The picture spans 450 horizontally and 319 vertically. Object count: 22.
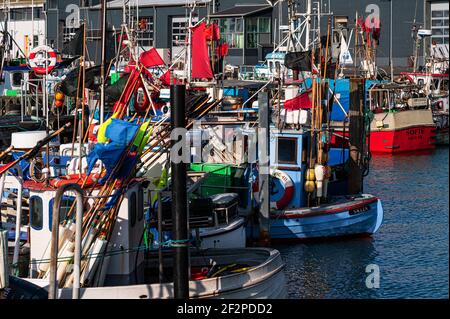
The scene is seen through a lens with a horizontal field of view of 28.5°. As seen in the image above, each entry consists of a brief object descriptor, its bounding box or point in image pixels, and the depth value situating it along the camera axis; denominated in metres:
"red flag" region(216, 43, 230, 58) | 41.25
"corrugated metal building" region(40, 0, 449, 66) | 58.72
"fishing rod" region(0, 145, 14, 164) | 13.69
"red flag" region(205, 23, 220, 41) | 38.50
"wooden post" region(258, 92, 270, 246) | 20.78
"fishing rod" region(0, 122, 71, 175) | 13.22
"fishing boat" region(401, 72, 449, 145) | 45.44
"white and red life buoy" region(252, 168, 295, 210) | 22.58
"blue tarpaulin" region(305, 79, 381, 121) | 33.54
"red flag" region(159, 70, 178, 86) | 38.75
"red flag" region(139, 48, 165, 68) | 40.03
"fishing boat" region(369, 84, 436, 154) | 42.47
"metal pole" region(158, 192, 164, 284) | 14.02
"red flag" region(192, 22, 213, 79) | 32.80
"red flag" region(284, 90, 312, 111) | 23.52
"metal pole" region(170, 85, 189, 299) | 12.16
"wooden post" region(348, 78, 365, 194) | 24.47
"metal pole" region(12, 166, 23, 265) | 14.20
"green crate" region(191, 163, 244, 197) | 21.80
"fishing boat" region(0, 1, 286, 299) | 12.30
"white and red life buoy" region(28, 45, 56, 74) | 28.36
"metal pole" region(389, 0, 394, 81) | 59.20
